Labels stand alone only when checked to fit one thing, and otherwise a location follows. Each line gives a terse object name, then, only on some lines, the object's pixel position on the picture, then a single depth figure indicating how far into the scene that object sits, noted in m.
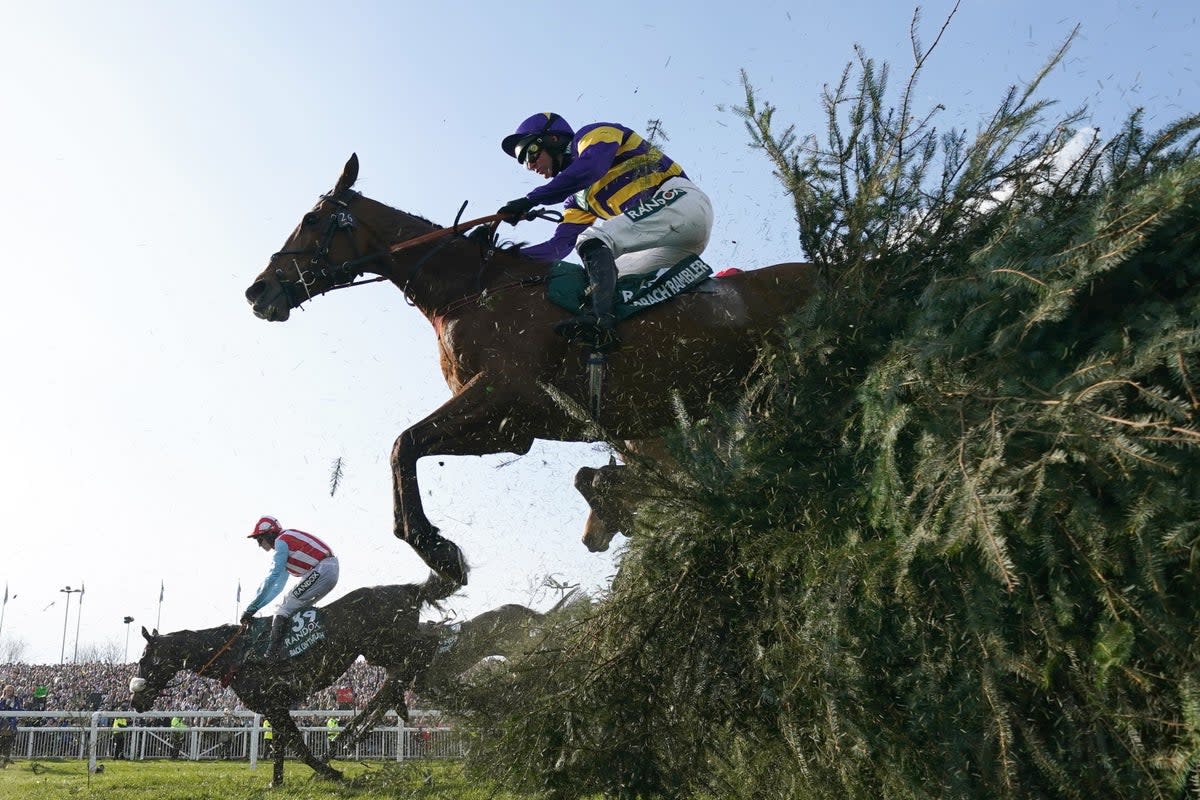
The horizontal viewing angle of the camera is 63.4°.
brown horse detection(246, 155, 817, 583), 5.04
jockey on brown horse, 5.16
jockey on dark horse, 10.37
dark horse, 10.21
